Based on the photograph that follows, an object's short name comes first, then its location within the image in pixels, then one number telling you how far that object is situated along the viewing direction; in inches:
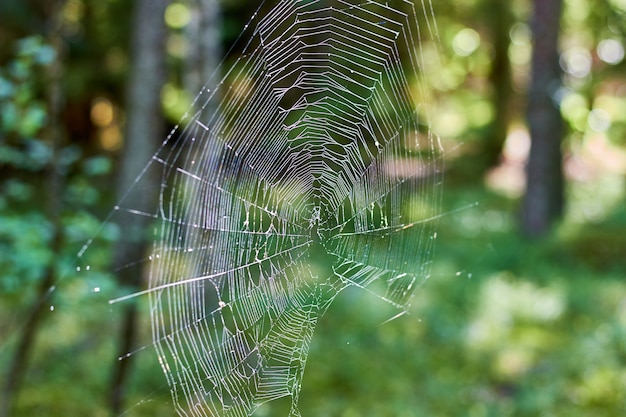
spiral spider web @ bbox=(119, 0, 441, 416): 107.3
